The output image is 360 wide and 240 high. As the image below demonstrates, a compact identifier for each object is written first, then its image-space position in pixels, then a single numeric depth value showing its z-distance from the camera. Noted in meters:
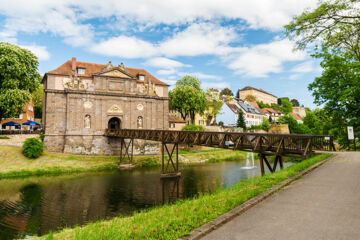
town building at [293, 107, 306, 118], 110.88
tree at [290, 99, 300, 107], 134.86
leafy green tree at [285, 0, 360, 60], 9.73
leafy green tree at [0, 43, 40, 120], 25.75
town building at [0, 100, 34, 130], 39.55
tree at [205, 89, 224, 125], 54.31
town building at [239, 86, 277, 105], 104.80
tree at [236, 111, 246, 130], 53.43
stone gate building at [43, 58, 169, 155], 29.56
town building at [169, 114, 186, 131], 42.67
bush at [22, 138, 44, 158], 24.83
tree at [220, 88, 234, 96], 99.88
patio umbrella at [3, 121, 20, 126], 32.50
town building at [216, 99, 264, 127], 59.91
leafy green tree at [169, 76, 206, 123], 42.62
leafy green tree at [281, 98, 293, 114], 96.04
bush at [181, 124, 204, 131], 37.57
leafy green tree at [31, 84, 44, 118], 50.44
